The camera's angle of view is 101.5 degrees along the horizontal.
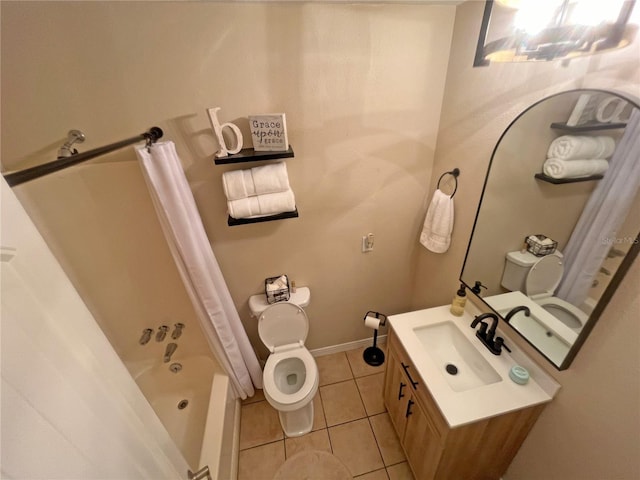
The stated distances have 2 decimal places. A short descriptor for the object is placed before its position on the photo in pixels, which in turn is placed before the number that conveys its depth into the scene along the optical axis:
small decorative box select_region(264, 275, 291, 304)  1.71
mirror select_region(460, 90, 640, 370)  0.81
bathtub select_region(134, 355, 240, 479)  1.41
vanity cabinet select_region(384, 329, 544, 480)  1.10
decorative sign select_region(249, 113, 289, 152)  1.25
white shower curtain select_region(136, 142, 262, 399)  1.15
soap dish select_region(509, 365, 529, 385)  1.12
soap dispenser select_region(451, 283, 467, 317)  1.45
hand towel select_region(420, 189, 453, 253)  1.53
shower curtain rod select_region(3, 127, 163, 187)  0.51
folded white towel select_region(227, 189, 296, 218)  1.36
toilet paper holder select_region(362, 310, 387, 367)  2.13
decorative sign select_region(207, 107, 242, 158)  1.20
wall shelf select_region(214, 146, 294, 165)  1.27
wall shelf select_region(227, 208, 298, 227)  1.39
